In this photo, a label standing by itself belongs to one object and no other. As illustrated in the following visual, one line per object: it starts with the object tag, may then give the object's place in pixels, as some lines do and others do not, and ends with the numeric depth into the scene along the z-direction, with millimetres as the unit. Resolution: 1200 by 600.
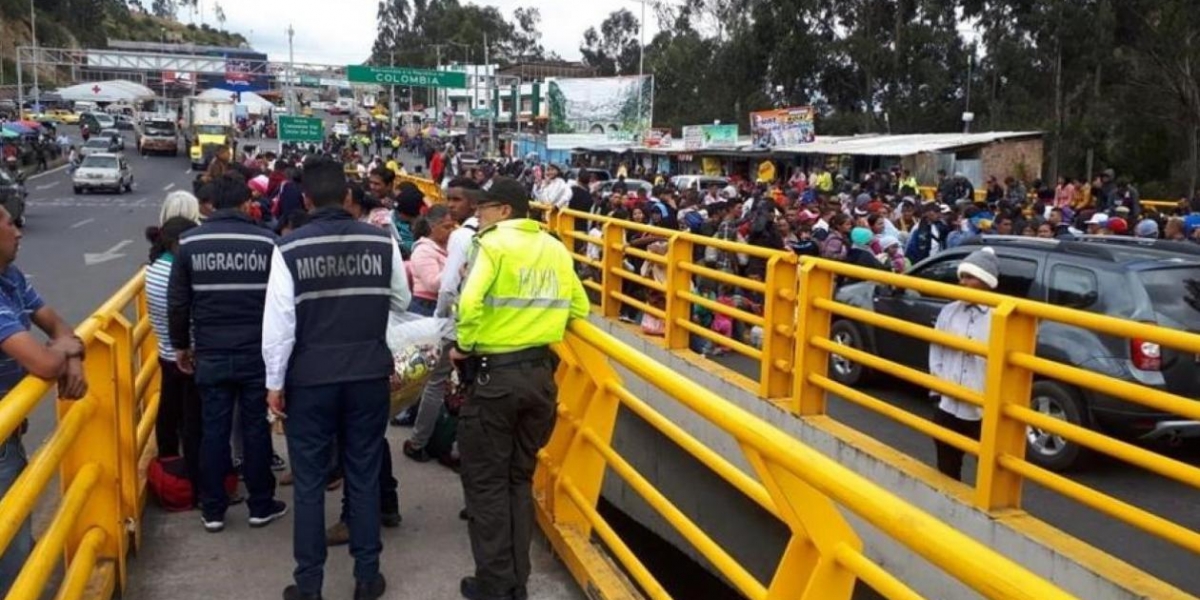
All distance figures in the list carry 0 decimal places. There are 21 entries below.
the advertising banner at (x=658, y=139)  46094
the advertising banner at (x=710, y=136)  40625
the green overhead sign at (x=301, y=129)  38000
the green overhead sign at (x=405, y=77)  45250
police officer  3979
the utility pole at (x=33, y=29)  78856
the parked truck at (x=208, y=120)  54844
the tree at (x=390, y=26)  126188
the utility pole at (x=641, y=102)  47625
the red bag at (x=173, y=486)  5055
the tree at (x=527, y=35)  128125
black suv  6266
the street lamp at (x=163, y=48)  92038
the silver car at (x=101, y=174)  35219
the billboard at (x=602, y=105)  47969
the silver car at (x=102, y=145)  49938
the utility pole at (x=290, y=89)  45447
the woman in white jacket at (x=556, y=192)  14258
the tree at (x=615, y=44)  112750
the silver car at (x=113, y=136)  55000
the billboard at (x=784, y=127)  35500
